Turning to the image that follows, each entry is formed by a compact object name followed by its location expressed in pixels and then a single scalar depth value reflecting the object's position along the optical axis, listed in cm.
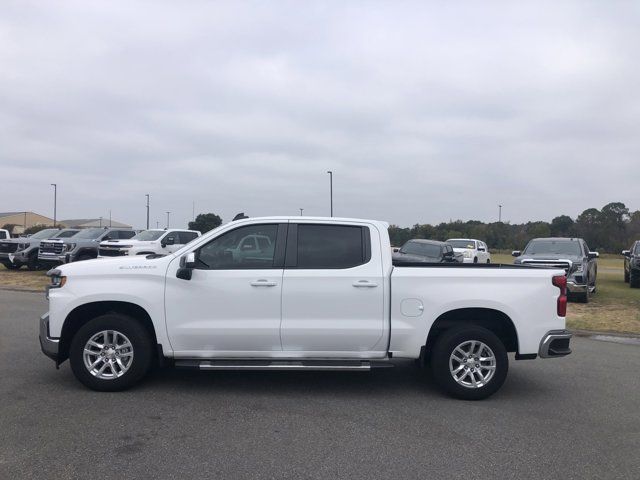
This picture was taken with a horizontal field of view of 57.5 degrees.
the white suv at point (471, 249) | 2647
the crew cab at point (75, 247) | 2159
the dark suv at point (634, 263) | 1945
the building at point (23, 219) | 10812
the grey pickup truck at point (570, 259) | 1509
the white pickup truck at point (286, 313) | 617
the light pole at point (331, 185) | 4475
